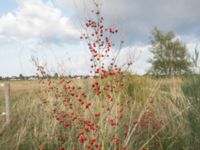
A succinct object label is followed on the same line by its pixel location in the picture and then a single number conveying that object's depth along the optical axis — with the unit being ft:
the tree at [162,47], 86.63
